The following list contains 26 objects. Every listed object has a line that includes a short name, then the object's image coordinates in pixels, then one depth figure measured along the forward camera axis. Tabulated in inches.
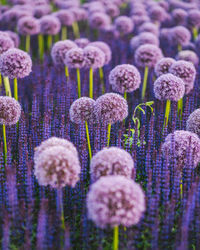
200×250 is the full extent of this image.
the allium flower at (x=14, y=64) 152.2
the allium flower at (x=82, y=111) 128.8
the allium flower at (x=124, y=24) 299.9
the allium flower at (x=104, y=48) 215.0
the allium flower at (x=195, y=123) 128.9
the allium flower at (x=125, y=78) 158.6
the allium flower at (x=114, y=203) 70.9
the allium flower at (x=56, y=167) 82.9
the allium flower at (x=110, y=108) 124.9
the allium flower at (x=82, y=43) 245.4
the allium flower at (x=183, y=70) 164.1
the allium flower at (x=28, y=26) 261.3
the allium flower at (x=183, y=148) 111.4
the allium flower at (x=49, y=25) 267.6
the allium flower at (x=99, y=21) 308.0
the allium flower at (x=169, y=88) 144.3
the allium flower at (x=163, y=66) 178.4
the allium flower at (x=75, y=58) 182.2
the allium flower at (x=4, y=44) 176.8
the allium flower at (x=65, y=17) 303.4
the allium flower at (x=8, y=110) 127.6
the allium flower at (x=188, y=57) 214.1
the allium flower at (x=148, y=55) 201.9
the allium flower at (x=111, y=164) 87.4
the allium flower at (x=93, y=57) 180.4
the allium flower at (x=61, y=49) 204.2
